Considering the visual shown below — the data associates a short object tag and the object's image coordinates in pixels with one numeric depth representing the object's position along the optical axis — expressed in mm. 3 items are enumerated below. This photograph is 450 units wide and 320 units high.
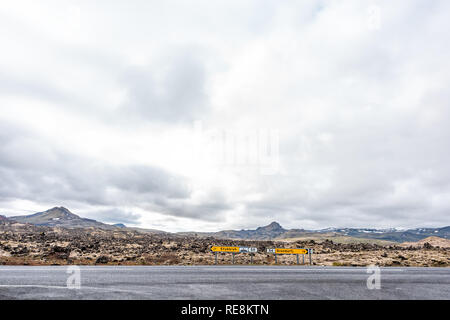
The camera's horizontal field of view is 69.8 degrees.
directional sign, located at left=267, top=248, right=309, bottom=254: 35475
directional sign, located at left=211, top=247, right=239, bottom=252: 34312
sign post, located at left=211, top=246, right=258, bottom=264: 34250
